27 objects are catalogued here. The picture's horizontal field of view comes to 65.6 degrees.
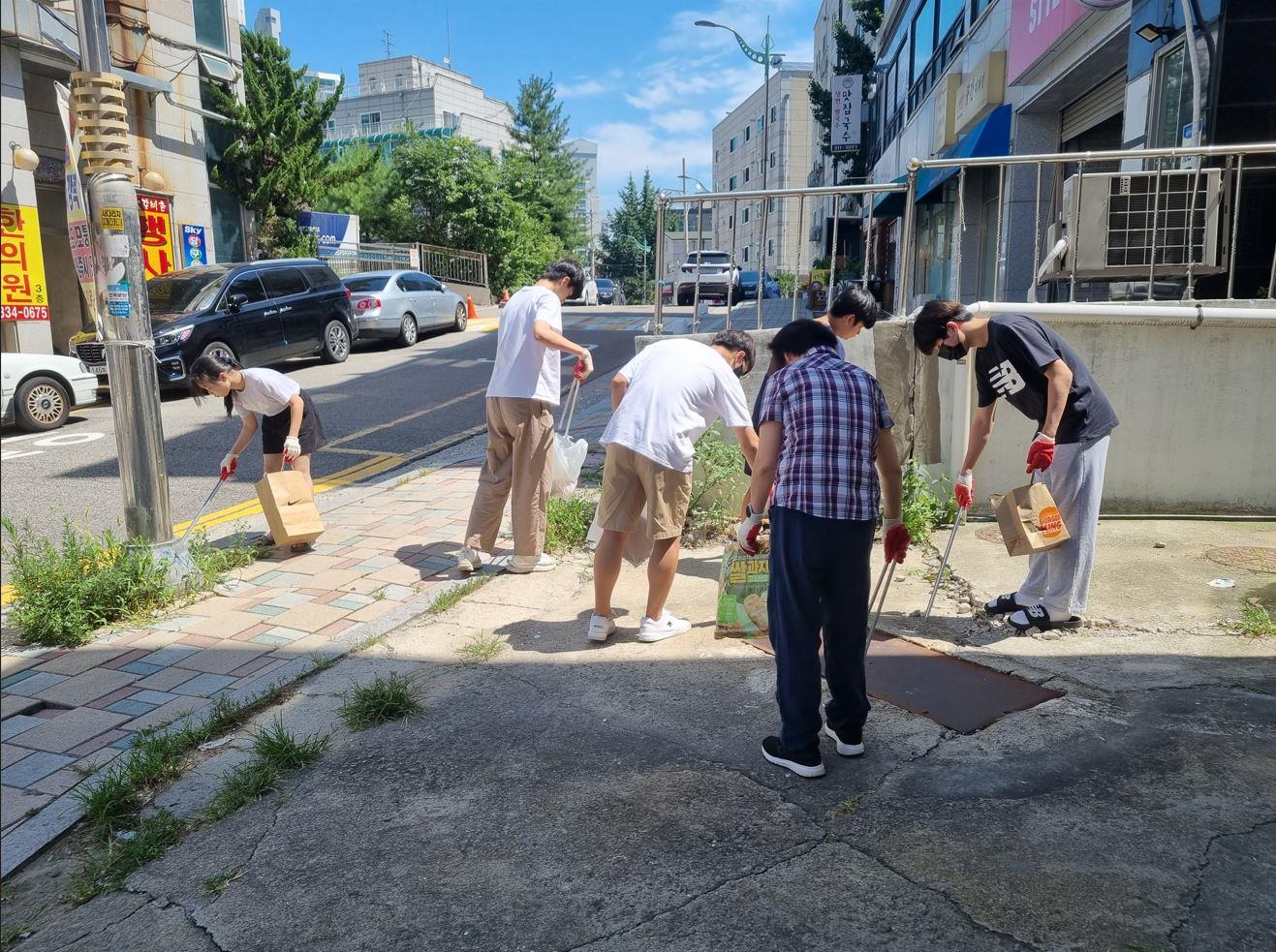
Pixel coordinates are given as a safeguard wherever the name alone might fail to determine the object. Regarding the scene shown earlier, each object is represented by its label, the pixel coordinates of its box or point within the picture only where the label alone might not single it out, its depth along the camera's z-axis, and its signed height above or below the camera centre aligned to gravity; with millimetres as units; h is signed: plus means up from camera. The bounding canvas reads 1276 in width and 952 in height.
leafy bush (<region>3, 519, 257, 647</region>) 5016 -1435
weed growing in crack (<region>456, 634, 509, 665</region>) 4863 -1699
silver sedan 18953 +25
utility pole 5250 +150
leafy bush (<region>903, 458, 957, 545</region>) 6537 -1379
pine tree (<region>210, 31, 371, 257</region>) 23922 +3990
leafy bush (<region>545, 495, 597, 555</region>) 6664 -1494
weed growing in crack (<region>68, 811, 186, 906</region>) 3099 -1755
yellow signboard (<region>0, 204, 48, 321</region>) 15234 +640
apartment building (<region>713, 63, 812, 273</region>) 66250 +10858
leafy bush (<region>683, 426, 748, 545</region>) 6824 -1324
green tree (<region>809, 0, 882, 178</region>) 34844 +8927
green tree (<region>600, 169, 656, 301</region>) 74250 +5195
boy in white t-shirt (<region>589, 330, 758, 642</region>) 4676 -644
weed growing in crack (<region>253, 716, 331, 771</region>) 3744 -1667
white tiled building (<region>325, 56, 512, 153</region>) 79750 +16509
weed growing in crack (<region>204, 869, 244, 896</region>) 3035 -1754
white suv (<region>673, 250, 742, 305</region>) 20628 +473
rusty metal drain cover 4102 -1691
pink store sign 10977 +3177
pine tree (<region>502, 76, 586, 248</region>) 46562 +7814
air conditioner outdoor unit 6680 +470
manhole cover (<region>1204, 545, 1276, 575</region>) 5781 -1562
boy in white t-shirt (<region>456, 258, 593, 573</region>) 5941 -676
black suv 13516 -101
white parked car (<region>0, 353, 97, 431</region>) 10312 -829
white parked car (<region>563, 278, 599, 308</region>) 45728 +372
